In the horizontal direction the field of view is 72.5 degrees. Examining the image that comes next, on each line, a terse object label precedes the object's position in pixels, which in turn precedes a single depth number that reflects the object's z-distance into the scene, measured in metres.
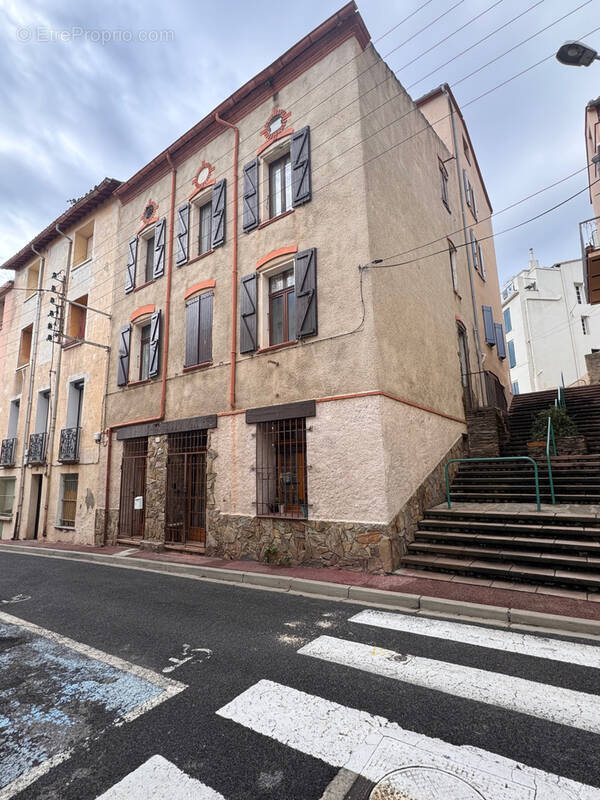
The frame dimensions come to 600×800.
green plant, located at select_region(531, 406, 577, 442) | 10.62
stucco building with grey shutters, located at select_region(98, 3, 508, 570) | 7.80
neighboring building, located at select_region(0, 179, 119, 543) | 13.67
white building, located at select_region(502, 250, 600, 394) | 26.91
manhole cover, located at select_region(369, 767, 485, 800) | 2.10
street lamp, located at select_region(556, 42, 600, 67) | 6.39
